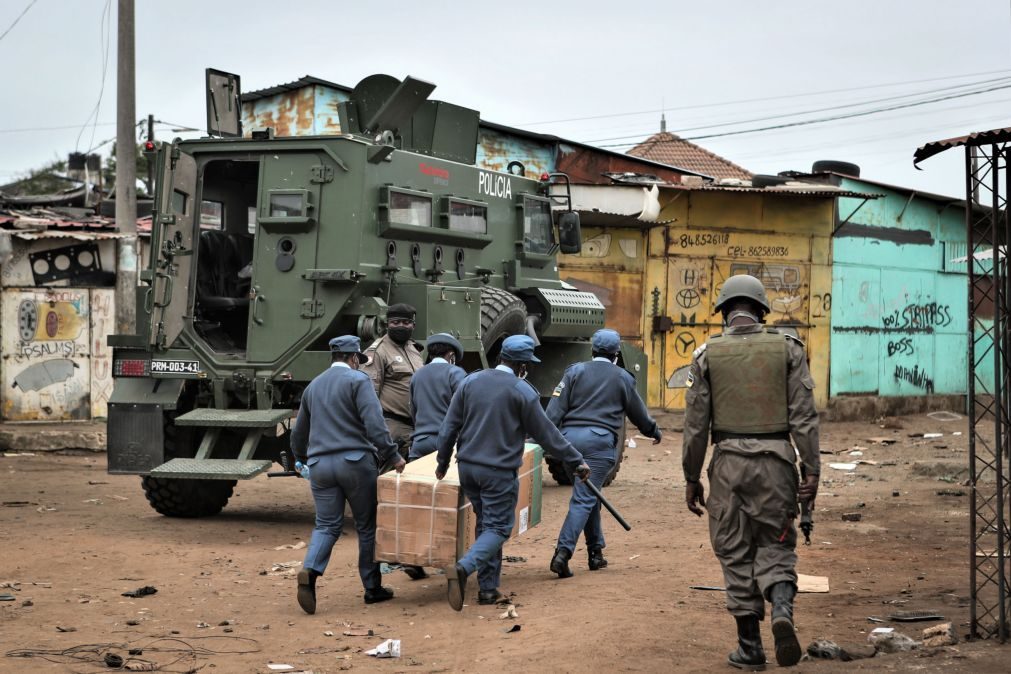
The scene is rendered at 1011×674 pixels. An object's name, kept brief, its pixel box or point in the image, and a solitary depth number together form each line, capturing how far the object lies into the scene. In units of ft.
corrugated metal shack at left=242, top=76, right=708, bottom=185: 67.97
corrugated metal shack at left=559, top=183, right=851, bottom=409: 68.54
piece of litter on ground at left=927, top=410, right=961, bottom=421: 76.23
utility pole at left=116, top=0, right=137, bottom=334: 56.03
